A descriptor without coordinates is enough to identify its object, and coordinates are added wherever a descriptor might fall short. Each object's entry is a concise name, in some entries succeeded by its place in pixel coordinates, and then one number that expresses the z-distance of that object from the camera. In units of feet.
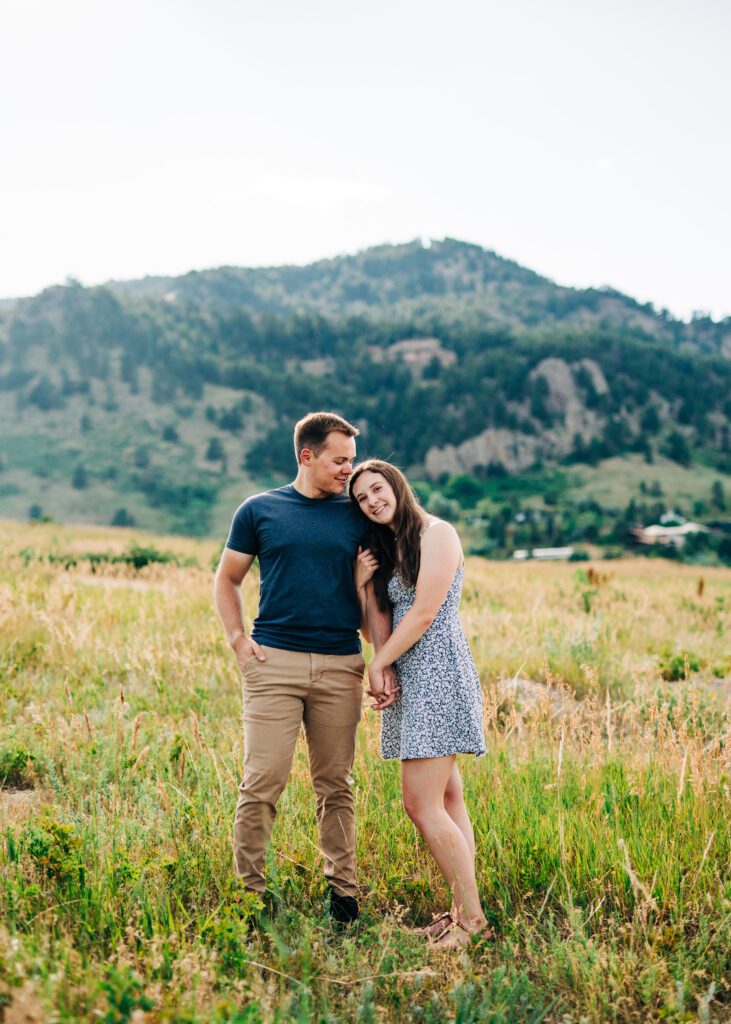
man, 11.48
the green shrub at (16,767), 15.66
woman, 10.98
